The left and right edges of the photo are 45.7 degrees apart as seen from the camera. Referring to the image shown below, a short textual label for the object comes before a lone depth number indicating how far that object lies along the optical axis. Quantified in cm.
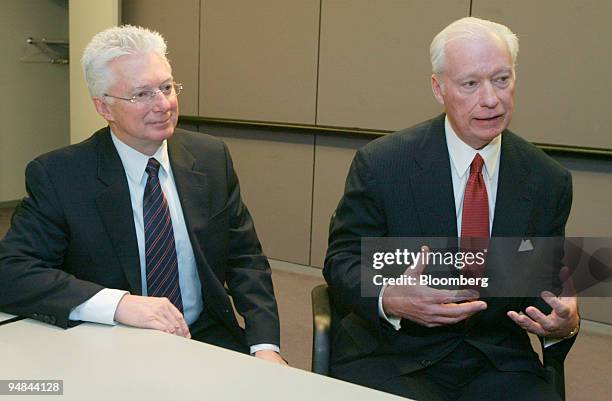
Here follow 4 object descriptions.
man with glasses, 210
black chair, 204
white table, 141
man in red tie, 203
